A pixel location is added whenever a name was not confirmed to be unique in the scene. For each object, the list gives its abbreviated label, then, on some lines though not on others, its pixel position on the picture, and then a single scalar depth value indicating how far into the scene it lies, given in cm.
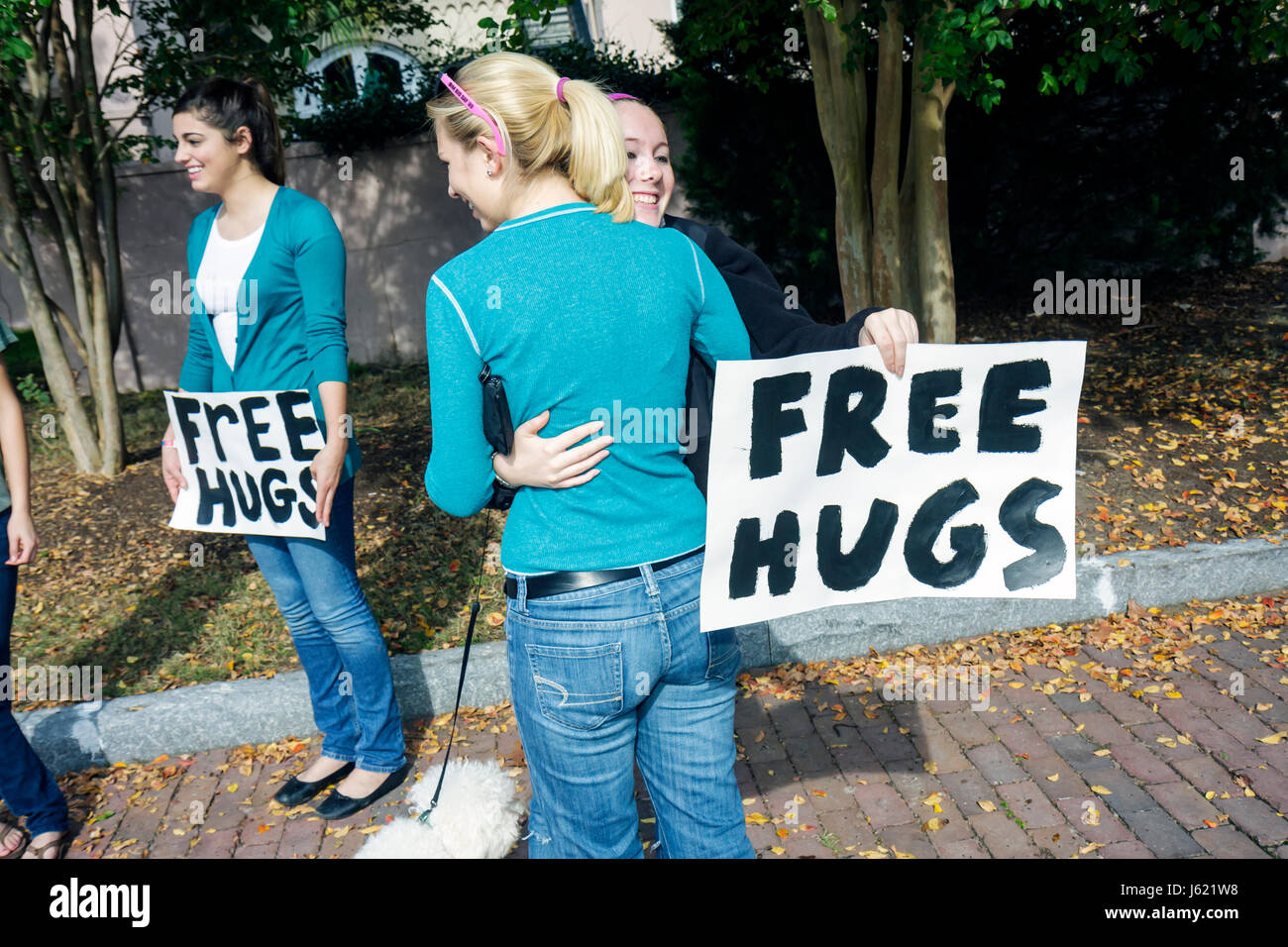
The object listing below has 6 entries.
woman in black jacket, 182
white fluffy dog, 260
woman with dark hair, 308
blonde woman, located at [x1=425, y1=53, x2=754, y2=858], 175
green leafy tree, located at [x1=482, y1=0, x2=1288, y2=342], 593
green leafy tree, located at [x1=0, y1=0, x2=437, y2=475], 650
